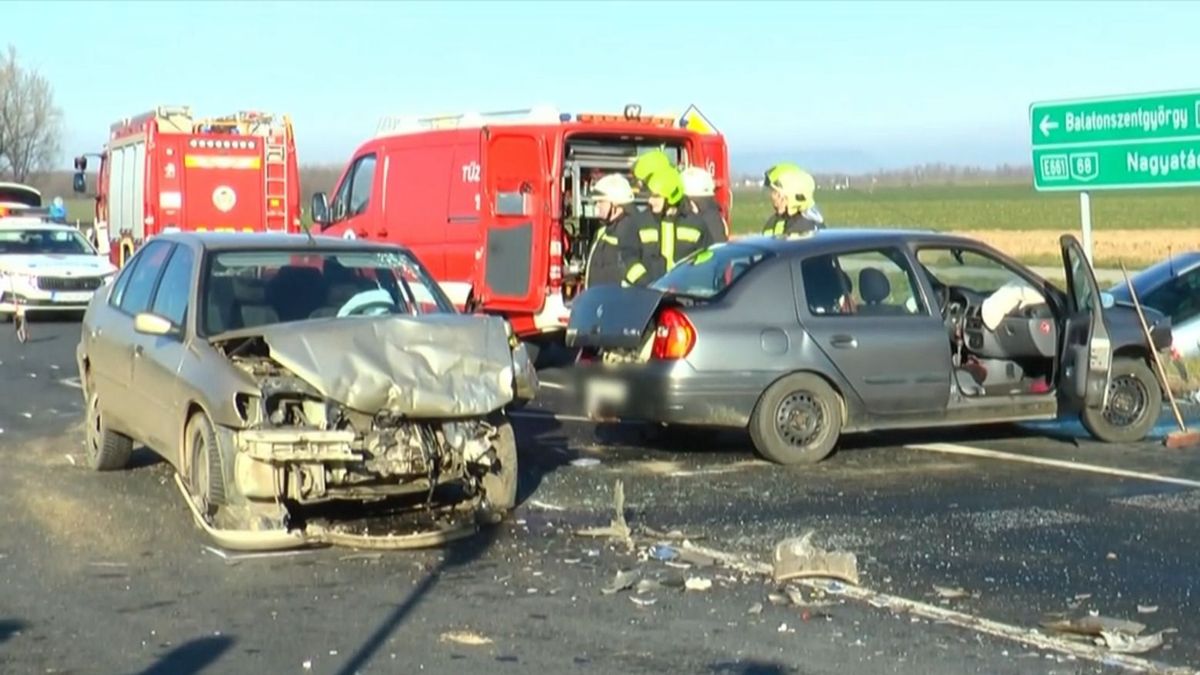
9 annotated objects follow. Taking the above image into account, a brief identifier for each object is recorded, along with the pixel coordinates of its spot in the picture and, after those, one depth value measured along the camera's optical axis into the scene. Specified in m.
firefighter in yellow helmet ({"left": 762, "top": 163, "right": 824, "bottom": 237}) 14.31
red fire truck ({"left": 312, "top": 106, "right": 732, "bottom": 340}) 15.55
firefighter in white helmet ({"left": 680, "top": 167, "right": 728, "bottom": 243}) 14.59
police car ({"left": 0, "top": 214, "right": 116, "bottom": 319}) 24.14
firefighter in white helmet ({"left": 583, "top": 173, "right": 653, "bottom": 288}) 14.17
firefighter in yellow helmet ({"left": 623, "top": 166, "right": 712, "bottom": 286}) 14.11
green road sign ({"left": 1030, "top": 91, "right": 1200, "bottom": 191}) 15.88
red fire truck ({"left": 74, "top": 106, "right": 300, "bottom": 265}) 25.69
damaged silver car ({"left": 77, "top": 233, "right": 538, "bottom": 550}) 8.71
